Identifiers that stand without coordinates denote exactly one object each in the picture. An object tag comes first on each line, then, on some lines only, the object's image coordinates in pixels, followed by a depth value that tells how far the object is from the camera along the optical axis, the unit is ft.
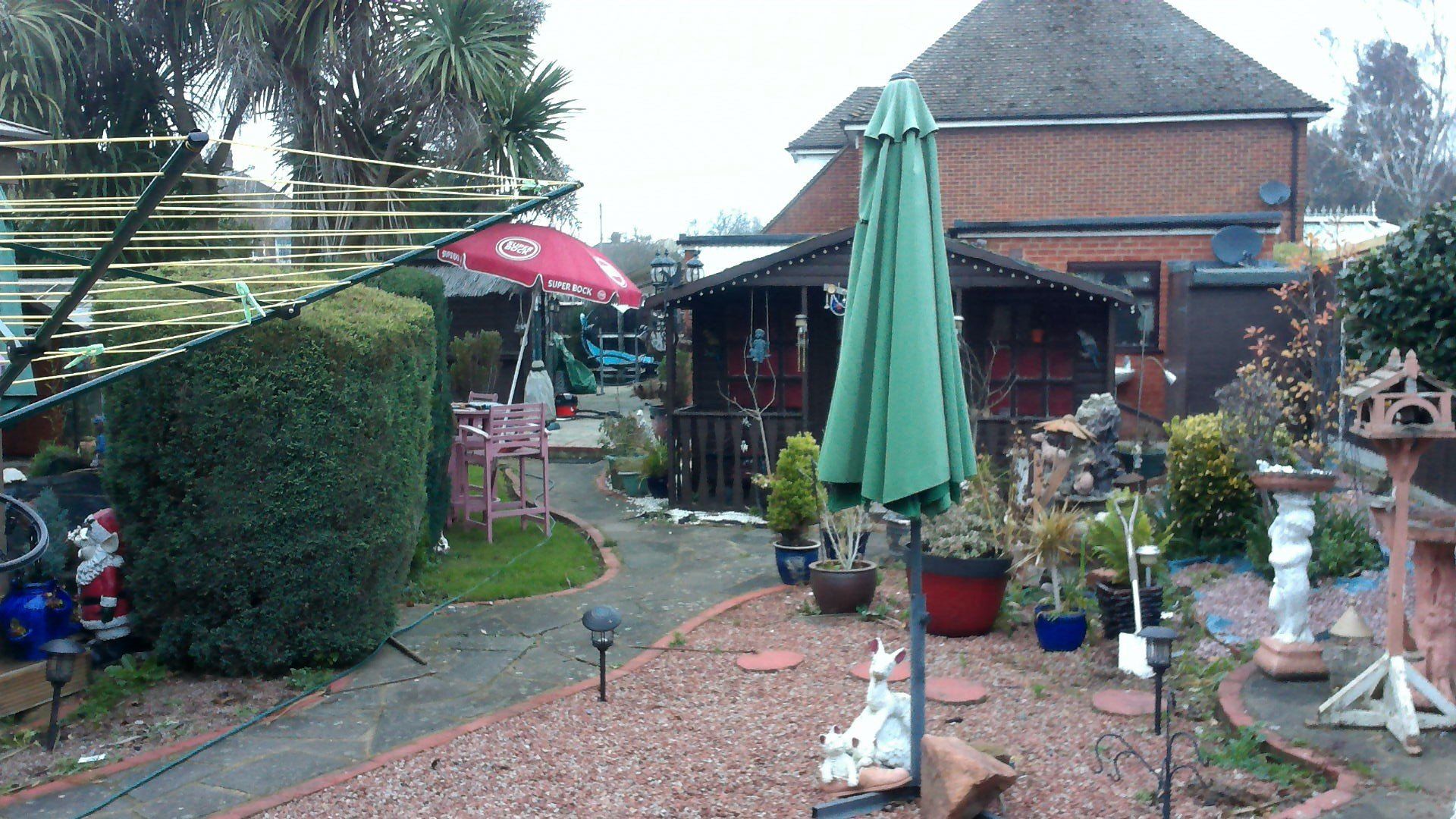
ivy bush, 17.44
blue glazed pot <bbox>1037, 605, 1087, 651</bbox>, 20.47
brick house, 52.26
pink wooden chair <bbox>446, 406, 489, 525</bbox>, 31.30
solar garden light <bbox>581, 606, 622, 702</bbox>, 18.22
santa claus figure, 18.83
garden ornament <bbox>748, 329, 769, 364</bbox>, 41.81
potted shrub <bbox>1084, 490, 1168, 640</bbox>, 20.17
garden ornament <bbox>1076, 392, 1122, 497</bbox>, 33.09
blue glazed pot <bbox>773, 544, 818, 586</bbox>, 26.66
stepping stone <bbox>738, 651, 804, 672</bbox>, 20.45
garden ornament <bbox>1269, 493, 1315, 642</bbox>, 17.03
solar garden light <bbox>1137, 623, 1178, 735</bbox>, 15.15
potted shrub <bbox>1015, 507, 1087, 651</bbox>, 20.52
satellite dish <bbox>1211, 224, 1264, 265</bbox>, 49.62
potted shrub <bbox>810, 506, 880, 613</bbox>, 23.75
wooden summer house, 36.86
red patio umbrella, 28.43
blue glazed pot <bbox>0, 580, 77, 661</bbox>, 17.52
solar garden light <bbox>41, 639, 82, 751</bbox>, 15.89
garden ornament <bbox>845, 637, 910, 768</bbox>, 14.55
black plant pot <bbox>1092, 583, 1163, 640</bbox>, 20.08
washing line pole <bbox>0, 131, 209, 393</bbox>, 9.67
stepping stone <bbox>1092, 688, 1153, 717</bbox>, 17.22
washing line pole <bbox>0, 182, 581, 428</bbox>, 12.98
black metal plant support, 12.66
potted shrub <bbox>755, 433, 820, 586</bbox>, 26.45
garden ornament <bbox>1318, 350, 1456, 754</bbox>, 14.74
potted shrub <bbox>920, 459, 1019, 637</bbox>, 21.40
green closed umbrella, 14.05
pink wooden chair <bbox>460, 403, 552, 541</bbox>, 30.81
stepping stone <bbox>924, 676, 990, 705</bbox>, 18.03
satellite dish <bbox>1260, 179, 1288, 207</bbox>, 57.16
